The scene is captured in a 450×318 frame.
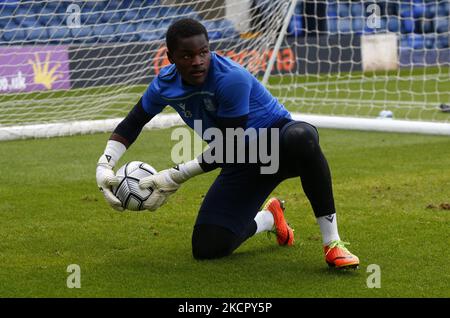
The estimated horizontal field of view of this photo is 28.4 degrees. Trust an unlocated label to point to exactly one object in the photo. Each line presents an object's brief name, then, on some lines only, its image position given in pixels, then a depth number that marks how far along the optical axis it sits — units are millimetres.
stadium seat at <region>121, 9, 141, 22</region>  11031
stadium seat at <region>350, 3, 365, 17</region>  17672
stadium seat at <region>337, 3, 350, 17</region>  16725
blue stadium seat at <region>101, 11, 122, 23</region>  10773
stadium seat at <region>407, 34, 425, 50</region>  15719
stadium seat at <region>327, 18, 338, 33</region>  15438
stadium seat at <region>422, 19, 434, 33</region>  17067
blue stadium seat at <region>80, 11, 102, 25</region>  10664
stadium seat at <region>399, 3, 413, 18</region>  17247
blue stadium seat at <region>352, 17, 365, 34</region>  16906
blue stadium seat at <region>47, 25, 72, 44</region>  10750
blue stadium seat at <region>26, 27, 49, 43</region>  10609
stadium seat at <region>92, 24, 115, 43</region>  10867
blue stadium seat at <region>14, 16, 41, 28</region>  10455
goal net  10094
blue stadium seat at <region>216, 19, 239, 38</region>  11927
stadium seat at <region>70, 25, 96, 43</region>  11095
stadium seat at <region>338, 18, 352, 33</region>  16564
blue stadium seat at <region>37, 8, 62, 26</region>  10594
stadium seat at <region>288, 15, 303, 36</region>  16477
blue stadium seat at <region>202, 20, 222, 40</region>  12577
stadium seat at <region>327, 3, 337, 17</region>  16859
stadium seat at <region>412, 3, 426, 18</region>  17216
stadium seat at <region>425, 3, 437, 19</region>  17548
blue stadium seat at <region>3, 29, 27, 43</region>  10220
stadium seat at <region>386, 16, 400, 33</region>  17516
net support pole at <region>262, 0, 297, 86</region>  10066
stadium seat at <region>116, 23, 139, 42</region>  11266
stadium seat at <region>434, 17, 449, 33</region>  17297
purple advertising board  10953
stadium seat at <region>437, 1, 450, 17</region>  17127
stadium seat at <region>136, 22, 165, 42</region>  11180
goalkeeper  4387
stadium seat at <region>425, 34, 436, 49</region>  16636
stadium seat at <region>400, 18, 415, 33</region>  16964
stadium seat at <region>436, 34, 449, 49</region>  16620
